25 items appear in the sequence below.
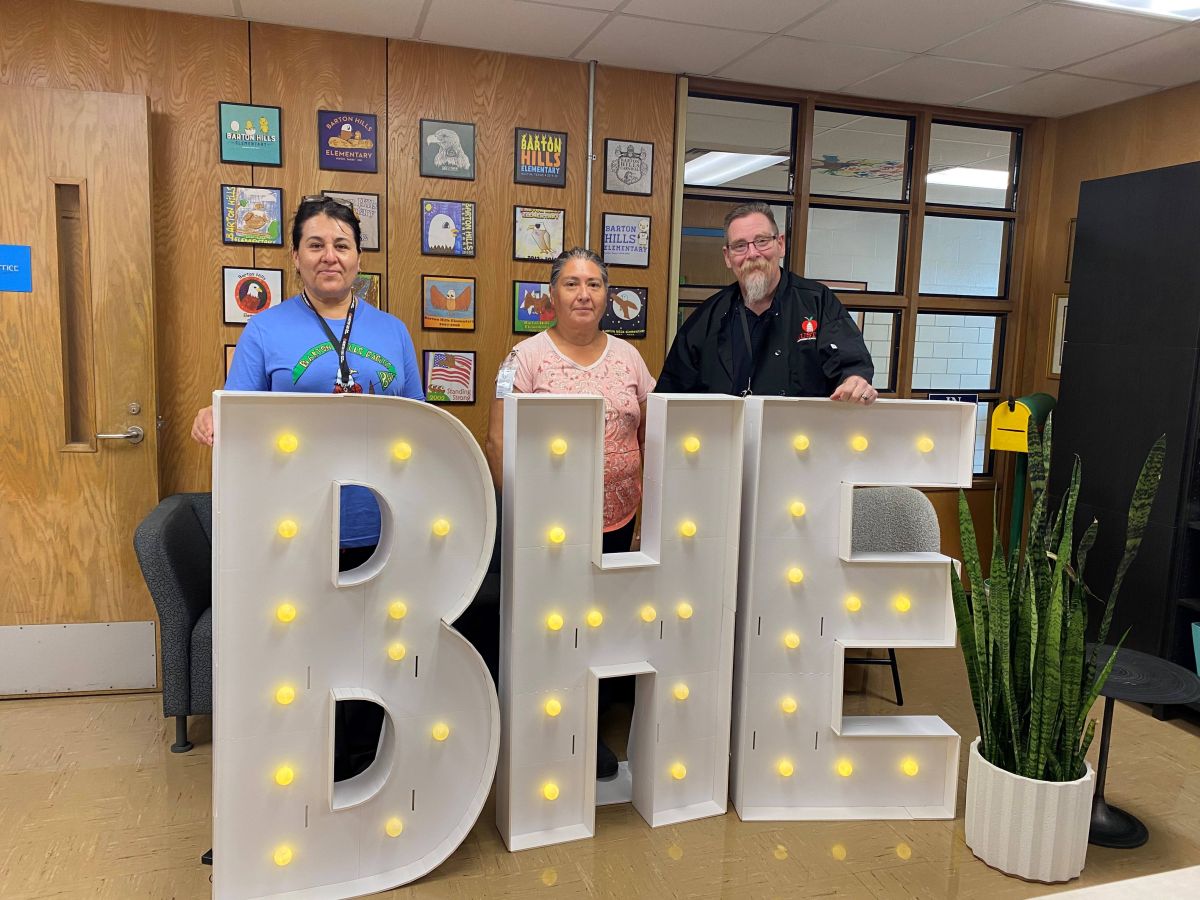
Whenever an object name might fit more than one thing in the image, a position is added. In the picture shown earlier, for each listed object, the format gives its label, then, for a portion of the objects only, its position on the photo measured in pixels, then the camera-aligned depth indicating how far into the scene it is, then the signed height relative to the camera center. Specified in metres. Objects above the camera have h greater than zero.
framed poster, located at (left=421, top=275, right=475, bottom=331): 3.92 +0.13
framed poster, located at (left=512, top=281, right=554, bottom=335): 4.04 +0.12
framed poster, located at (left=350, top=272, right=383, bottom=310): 3.83 +0.18
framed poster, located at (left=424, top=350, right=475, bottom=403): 3.97 -0.20
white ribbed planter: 2.28 -1.24
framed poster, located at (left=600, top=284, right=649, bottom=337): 4.16 +0.12
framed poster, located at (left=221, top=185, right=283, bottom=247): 3.66 +0.46
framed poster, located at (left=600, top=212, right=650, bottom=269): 4.13 +0.46
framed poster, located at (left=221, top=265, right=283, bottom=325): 3.69 +0.15
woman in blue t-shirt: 2.40 -0.03
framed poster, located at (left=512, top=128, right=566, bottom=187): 3.97 +0.80
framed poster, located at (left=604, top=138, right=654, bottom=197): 4.09 +0.80
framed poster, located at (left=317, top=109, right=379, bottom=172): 3.73 +0.80
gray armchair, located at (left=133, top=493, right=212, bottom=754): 2.90 -1.01
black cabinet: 3.45 -0.11
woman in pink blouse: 2.81 -0.12
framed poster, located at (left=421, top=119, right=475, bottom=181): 3.85 +0.80
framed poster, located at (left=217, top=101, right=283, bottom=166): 3.62 +0.79
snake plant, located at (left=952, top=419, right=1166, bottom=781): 2.24 -0.77
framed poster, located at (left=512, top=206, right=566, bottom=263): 4.01 +0.47
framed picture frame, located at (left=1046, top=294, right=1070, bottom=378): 4.70 +0.10
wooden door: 3.36 -0.15
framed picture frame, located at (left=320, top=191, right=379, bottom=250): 3.80 +0.50
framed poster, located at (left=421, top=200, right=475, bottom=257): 3.89 +0.46
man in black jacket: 2.94 +0.04
